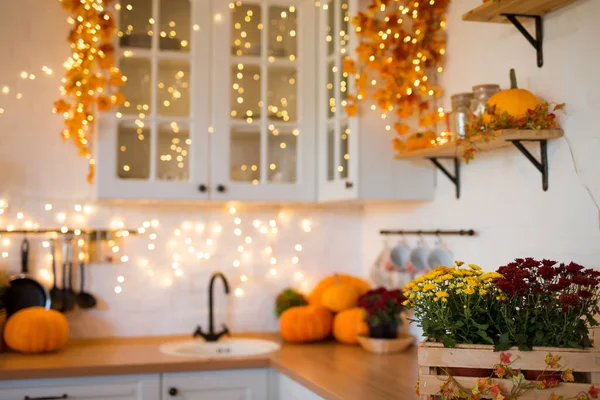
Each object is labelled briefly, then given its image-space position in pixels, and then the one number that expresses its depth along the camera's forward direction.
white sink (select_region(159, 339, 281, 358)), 3.19
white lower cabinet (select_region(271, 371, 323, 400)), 2.54
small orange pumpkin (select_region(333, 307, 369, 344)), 3.10
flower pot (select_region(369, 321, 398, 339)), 3.02
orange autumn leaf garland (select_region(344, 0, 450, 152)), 2.87
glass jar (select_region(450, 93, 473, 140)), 2.41
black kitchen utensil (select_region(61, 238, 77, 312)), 3.25
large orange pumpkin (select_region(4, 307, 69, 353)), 2.91
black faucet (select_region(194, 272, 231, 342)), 3.30
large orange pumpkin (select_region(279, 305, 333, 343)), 3.22
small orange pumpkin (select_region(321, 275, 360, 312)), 3.31
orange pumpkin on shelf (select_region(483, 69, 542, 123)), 2.14
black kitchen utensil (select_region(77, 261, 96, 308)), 3.29
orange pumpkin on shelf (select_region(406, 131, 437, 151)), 2.77
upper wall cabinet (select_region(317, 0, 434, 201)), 2.94
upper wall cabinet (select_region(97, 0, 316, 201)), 3.10
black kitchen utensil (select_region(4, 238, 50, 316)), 3.16
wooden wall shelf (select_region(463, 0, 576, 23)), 2.11
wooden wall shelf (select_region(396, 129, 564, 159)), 2.10
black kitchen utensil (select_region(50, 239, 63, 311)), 3.23
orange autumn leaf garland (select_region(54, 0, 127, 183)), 3.04
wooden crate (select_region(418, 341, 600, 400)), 1.68
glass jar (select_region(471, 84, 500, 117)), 2.33
